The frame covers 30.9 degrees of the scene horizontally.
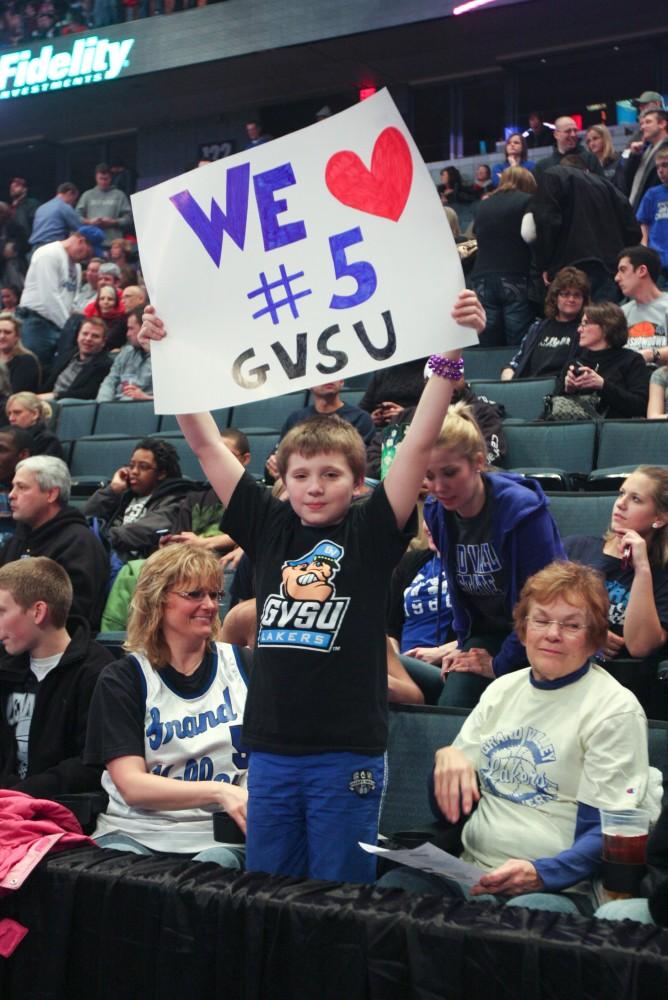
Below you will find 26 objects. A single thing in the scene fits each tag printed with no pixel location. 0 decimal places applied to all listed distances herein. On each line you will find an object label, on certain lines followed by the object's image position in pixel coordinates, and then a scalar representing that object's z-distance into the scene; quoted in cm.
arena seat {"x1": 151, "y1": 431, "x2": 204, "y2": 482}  633
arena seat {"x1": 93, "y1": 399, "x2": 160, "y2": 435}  726
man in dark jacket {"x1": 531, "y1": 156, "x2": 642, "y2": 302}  669
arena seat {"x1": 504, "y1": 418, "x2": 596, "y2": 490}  497
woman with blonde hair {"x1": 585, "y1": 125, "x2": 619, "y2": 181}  848
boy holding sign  216
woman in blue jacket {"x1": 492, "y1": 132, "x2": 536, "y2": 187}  868
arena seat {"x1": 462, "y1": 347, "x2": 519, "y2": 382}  679
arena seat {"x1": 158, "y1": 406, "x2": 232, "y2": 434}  696
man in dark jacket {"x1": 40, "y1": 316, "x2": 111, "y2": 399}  820
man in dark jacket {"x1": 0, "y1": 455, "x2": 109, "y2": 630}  441
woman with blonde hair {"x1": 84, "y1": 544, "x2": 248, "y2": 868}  257
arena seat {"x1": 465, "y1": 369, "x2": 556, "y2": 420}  566
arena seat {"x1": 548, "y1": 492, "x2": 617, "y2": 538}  404
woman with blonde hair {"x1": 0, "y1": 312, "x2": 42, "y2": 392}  785
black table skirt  156
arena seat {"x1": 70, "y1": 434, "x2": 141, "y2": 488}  647
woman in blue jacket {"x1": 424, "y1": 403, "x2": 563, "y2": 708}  284
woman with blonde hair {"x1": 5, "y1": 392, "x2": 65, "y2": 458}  607
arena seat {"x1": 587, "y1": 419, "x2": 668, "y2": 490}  475
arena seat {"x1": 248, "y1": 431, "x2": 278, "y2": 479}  585
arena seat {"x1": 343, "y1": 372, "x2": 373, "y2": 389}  738
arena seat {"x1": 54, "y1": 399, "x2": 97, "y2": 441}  748
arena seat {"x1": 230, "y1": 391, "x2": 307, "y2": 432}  673
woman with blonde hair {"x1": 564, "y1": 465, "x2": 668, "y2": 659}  306
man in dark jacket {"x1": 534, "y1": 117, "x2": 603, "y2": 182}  764
